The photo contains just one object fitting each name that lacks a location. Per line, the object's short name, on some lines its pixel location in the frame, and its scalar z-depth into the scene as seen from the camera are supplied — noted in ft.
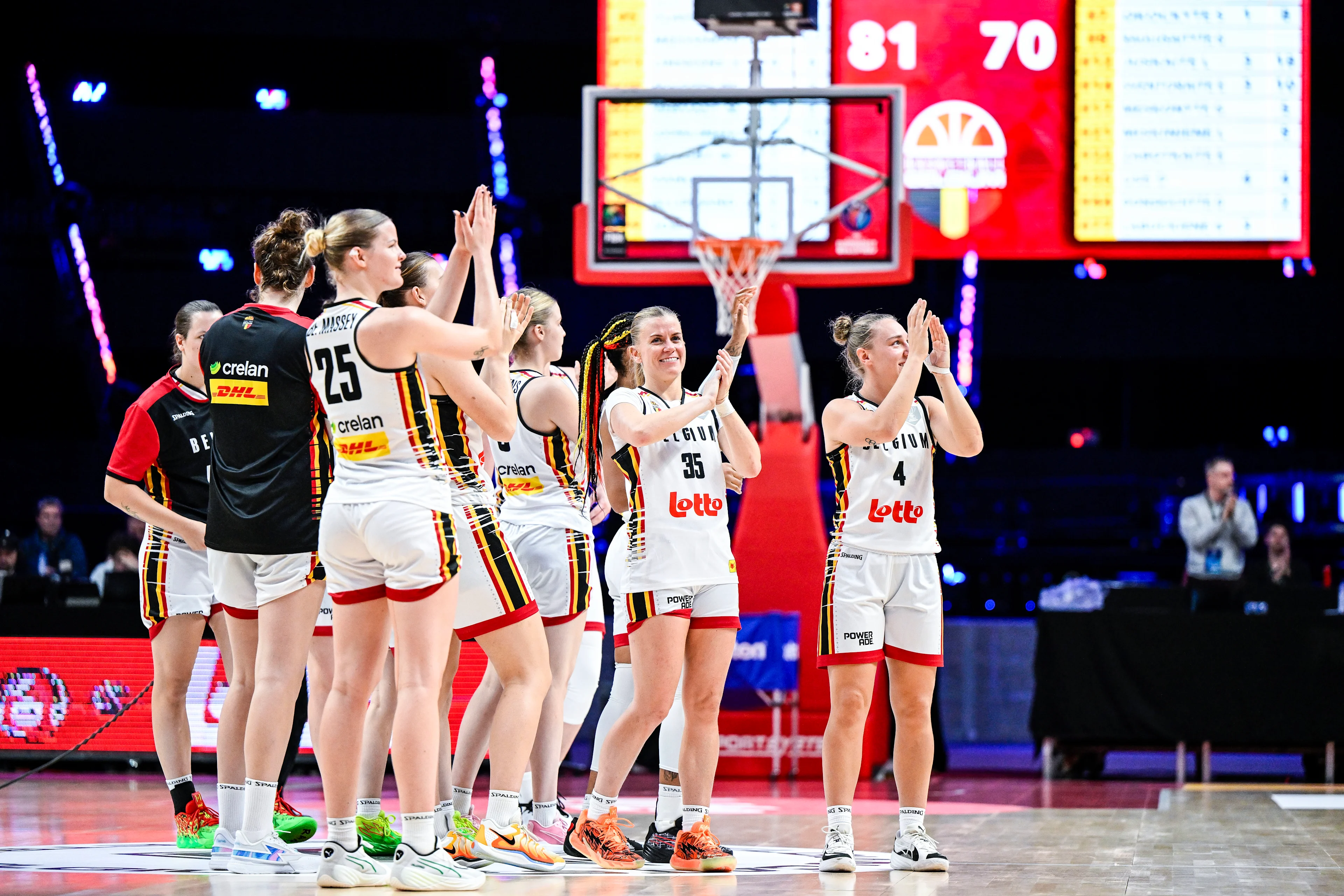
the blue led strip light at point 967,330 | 127.44
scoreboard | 63.82
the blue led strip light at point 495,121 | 119.44
